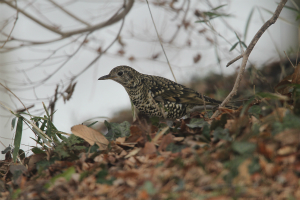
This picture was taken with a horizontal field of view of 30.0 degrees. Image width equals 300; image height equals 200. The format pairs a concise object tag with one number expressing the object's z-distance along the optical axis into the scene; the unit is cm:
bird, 712
